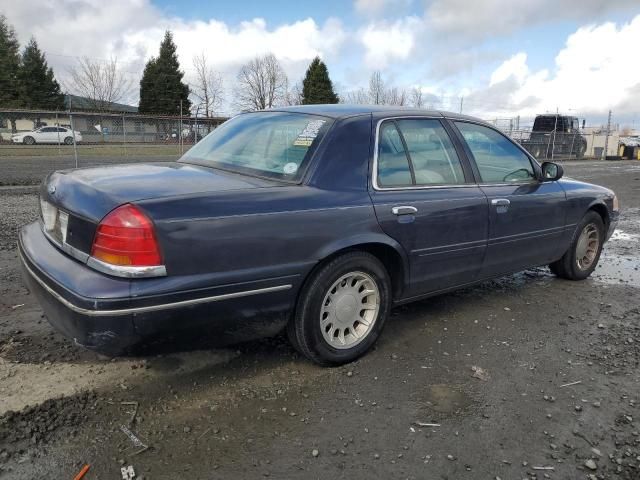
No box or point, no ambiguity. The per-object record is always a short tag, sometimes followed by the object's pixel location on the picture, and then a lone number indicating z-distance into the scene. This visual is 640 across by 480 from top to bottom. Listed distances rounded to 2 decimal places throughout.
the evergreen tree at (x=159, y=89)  50.62
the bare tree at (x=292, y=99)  49.03
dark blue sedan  2.44
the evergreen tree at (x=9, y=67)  40.31
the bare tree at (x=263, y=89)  51.62
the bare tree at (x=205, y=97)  52.47
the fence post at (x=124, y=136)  22.59
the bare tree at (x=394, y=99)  46.19
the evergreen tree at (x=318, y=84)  46.47
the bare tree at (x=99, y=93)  48.12
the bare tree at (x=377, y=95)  46.20
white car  25.91
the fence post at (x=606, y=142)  32.08
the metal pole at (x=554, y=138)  27.47
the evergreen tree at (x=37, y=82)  43.28
